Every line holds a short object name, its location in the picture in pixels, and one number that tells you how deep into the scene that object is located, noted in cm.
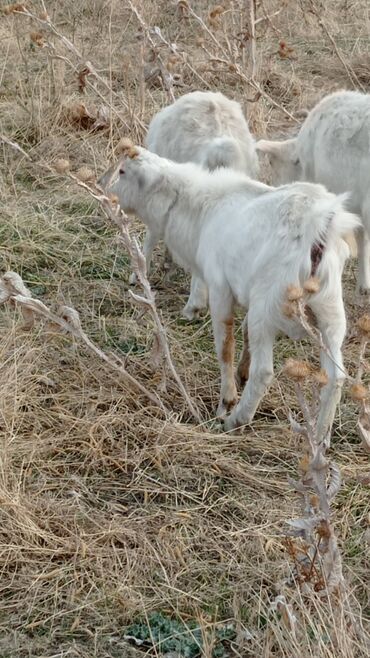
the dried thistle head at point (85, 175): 427
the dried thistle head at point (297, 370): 304
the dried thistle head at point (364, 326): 325
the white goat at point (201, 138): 645
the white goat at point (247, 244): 454
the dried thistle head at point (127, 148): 466
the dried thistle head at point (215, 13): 743
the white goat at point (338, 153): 623
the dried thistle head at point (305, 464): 303
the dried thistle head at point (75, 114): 863
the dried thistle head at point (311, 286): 337
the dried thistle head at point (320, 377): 301
